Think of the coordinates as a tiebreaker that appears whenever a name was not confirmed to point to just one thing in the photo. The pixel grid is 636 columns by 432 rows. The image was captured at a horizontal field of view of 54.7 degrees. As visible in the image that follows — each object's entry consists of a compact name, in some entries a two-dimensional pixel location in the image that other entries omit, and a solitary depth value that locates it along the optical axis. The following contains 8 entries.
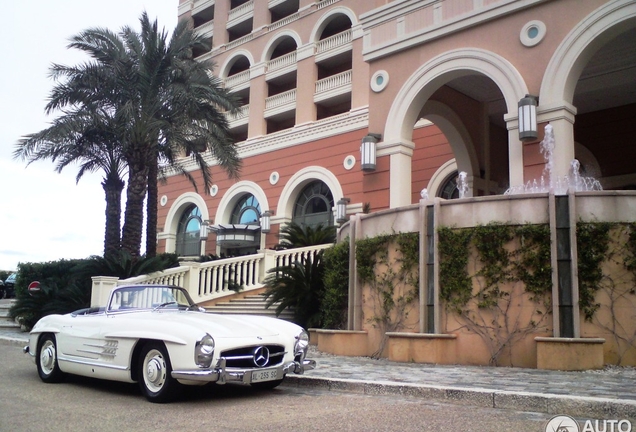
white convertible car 5.84
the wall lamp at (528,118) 11.78
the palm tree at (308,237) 18.02
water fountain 11.32
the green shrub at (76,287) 15.28
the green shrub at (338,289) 11.29
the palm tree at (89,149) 17.25
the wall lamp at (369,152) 14.32
